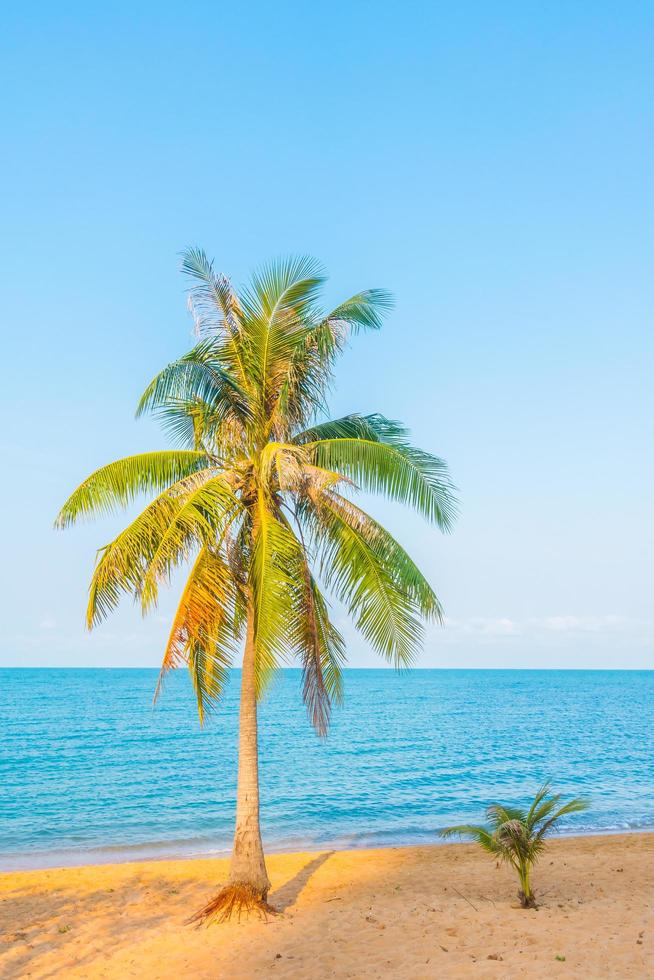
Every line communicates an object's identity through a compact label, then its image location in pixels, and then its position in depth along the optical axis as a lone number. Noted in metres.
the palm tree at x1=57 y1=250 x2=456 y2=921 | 9.56
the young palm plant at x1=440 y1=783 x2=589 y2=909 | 10.35
